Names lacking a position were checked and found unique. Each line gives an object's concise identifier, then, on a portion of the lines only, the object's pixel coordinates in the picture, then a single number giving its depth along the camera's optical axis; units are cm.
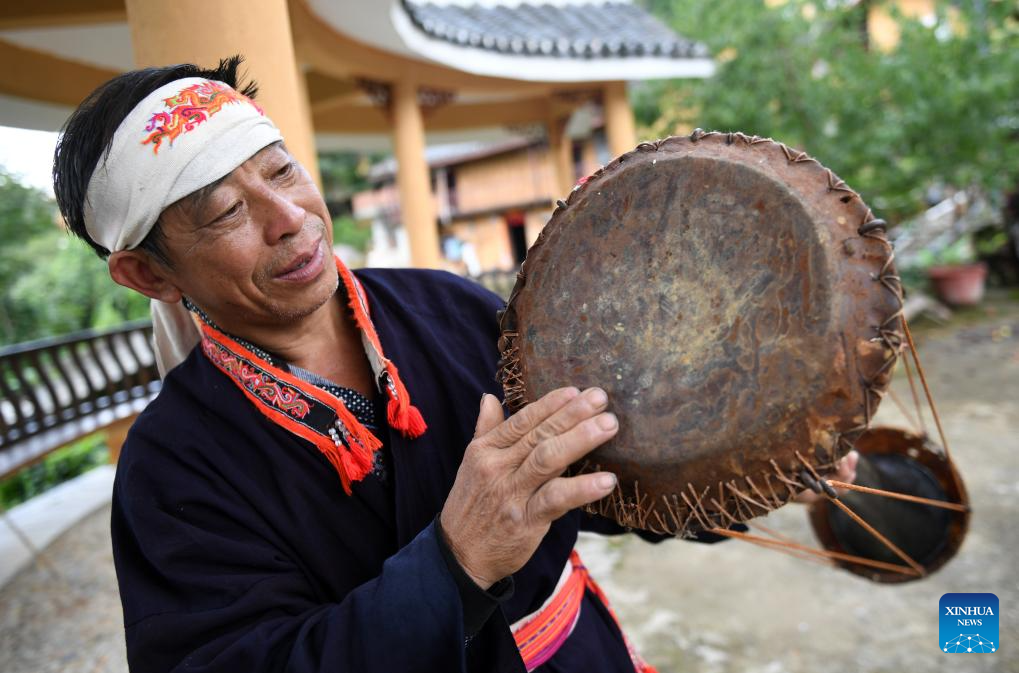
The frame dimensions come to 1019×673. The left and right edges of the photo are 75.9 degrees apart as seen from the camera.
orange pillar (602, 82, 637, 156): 802
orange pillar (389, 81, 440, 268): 624
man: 96
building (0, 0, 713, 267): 193
